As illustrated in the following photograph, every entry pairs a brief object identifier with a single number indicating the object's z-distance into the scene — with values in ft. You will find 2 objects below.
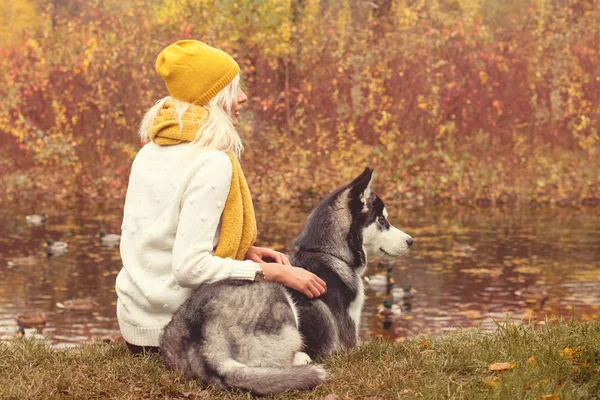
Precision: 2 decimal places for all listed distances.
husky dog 13.14
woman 13.47
